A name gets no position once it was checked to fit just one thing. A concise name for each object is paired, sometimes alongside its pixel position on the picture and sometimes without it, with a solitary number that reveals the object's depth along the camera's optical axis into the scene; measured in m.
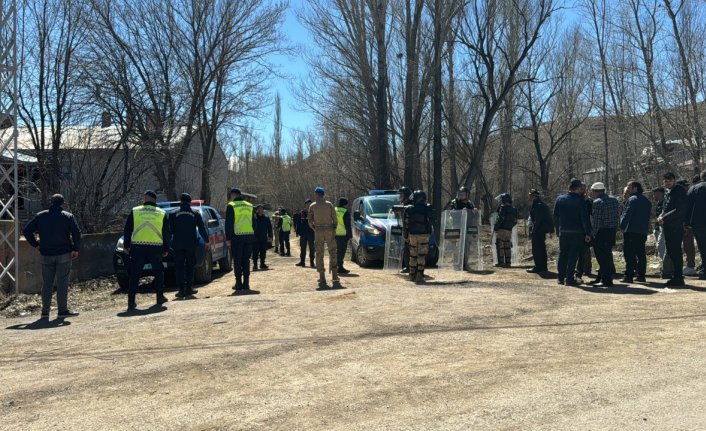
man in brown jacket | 11.45
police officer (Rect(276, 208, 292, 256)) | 22.39
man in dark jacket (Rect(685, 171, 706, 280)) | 10.08
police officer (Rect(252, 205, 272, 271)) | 16.17
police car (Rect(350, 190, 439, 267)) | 15.60
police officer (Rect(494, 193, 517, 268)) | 14.53
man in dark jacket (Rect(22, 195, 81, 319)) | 9.18
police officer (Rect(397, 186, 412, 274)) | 13.29
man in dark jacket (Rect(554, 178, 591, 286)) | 10.42
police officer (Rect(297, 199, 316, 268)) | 16.31
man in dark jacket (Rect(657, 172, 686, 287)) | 9.91
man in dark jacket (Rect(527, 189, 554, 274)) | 12.84
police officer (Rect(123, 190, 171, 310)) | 9.90
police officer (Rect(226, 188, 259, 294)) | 11.16
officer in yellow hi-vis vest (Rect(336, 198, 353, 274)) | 14.23
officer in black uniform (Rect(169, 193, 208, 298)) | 10.83
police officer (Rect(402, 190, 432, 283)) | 11.62
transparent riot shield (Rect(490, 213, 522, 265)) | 15.17
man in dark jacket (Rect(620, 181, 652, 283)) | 10.27
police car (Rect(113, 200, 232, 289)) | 12.43
